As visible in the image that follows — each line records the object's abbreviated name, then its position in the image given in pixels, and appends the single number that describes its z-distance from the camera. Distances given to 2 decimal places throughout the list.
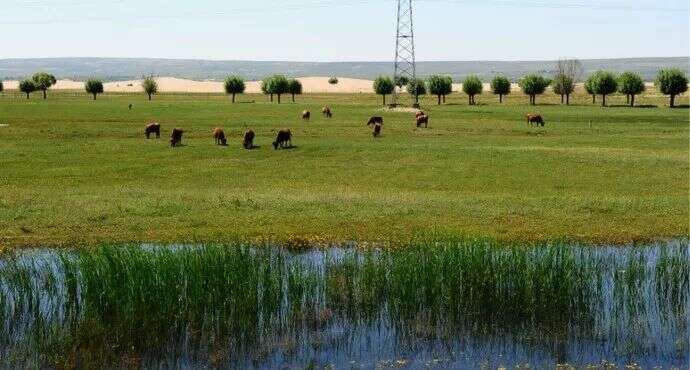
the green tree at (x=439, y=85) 151.38
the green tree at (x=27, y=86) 157.50
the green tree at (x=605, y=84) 138.75
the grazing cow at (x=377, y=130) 63.81
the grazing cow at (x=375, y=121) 73.19
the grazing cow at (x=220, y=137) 54.84
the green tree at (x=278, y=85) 157.75
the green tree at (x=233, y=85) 160.12
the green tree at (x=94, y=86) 160.12
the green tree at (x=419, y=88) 165.32
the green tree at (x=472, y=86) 147.50
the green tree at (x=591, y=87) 140.62
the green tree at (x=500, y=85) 154.25
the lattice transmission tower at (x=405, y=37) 115.11
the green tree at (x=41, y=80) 164.12
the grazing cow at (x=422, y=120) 73.38
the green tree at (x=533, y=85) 145.62
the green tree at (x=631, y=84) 135.00
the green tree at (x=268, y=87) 157.98
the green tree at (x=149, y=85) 164.62
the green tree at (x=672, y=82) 127.50
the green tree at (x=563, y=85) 149.00
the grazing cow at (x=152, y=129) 60.75
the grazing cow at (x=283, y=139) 52.44
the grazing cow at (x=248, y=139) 52.59
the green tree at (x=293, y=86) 160.50
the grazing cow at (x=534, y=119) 77.50
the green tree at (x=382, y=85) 155.12
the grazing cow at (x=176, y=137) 54.16
